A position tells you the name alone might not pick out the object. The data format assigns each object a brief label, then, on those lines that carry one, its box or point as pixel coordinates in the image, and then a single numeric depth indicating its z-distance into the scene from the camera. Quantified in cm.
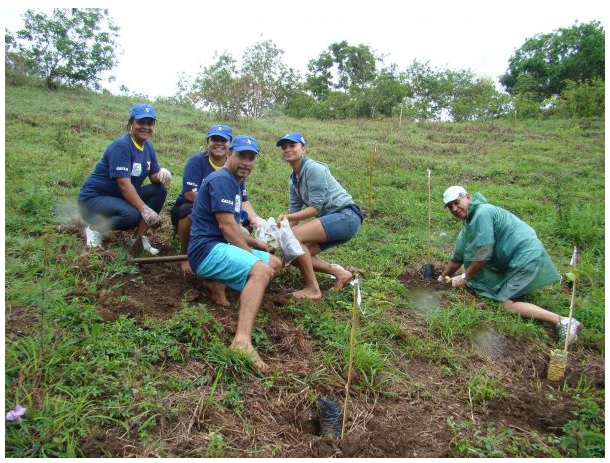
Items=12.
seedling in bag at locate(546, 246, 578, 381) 328
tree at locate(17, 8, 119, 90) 1449
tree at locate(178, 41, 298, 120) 1431
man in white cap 421
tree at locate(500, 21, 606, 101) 2283
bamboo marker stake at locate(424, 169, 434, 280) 487
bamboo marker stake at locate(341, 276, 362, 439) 247
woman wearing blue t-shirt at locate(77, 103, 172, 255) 408
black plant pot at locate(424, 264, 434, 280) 487
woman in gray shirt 406
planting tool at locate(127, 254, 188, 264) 403
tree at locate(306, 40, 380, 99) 2889
